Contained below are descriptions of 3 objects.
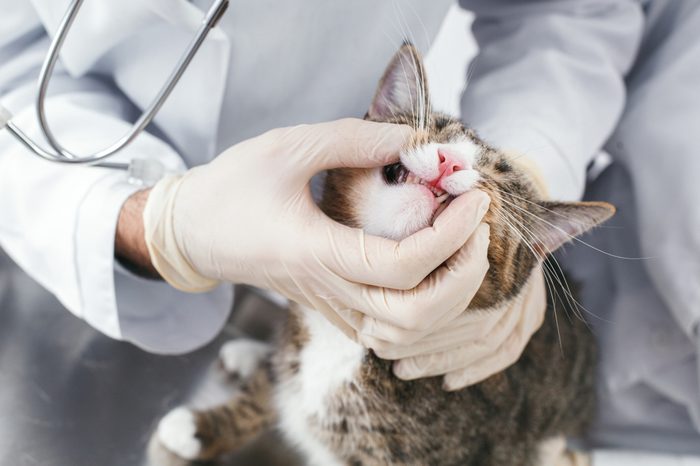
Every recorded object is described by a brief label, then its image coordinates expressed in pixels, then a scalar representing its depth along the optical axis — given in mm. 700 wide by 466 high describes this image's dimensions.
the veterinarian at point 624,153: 587
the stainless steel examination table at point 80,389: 540
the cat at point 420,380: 459
